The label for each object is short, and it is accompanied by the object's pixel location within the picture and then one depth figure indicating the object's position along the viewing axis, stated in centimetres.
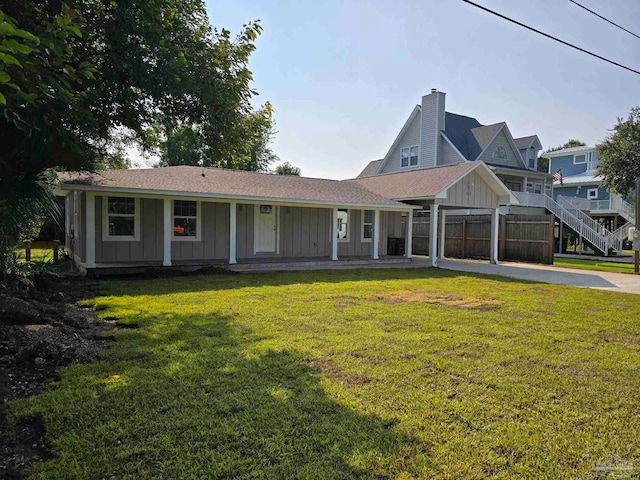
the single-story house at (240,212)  1173
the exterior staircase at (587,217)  2259
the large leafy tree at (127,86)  381
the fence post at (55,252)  1363
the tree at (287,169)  4260
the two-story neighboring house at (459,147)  2605
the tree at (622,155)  2436
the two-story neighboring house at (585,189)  2727
